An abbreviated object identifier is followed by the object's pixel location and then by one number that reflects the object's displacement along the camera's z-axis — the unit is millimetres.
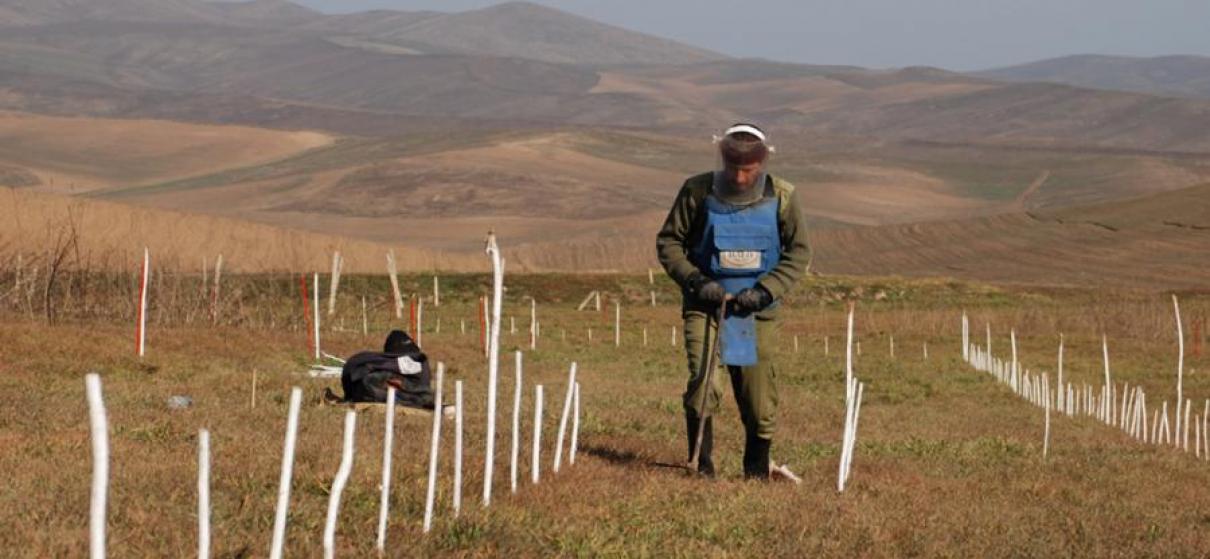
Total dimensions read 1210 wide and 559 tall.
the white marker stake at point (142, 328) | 20484
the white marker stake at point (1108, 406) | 23628
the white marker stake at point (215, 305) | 29198
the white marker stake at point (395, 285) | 34903
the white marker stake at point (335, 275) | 30953
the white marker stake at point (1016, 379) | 28764
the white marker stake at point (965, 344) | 37503
